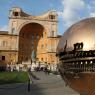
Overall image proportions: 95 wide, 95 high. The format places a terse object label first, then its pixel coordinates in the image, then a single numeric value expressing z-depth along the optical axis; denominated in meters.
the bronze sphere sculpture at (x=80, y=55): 2.88
